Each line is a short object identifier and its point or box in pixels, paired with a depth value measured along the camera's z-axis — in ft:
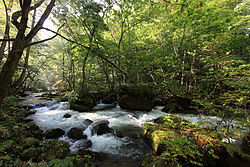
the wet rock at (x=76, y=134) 15.90
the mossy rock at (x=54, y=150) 10.87
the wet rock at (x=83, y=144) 14.11
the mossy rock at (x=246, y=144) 12.12
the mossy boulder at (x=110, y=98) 40.34
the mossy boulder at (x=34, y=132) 15.11
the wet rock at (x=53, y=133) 15.70
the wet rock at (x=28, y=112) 23.87
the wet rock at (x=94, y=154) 12.04
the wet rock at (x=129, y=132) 17.46
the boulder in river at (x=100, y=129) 17.38
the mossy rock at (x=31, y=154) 10.48
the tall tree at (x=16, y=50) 5.55
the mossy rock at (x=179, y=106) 30.18
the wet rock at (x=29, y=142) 12.20
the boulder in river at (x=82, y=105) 29.25
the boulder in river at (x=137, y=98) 31.24
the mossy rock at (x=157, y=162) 8.71
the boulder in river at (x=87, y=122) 20.63
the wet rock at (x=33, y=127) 17.00
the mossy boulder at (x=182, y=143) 7.75
